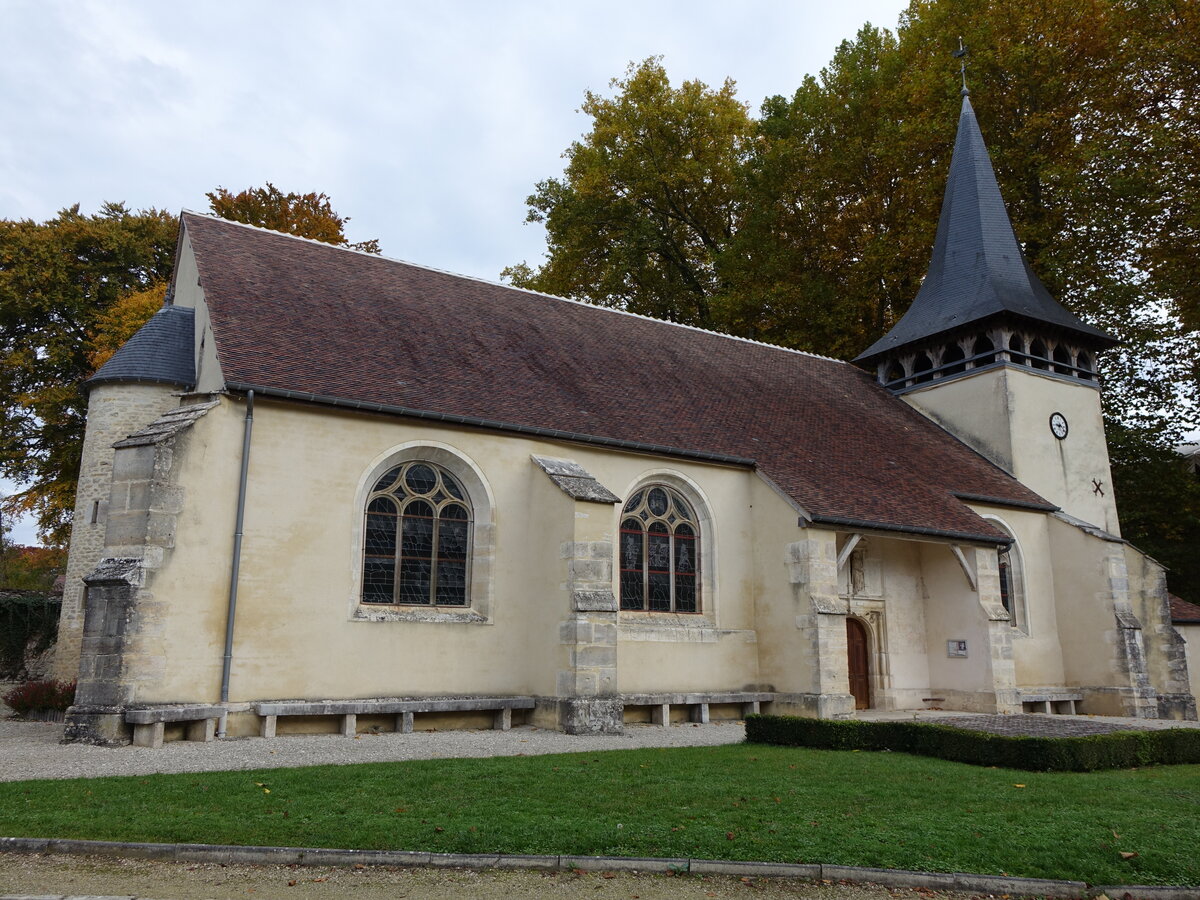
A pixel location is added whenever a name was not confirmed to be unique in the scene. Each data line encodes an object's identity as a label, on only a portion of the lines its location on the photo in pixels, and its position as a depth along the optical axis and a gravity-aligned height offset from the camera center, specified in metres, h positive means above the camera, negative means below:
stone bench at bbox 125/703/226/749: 10.62 -0.63
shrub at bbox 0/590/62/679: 20.17 +0.78
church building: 11.73 +2.16
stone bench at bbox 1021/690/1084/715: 18.73 -0.68
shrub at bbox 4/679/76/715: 13.63 -0.47
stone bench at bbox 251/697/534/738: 11.62 -0.56
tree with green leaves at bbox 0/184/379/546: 25.44 +9.74
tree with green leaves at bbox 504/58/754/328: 30.00 +15.04
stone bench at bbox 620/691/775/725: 14.45 -0.55
